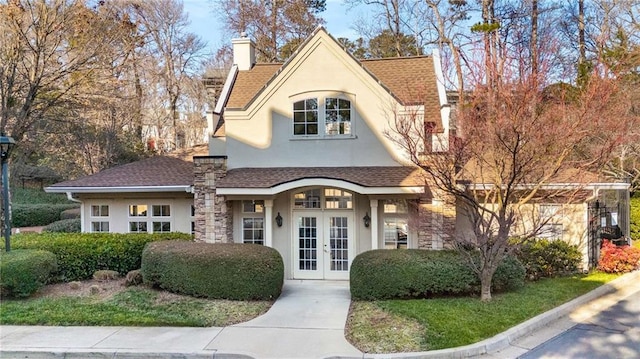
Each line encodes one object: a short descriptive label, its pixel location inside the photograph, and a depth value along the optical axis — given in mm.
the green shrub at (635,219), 20625
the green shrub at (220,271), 10180
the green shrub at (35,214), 28281
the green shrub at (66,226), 19359
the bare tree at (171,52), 30281
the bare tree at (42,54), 14398
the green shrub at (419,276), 9633
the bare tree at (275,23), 29016
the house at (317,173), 12578
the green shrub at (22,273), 9852
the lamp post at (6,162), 10727
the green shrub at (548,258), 11852
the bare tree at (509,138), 8773
